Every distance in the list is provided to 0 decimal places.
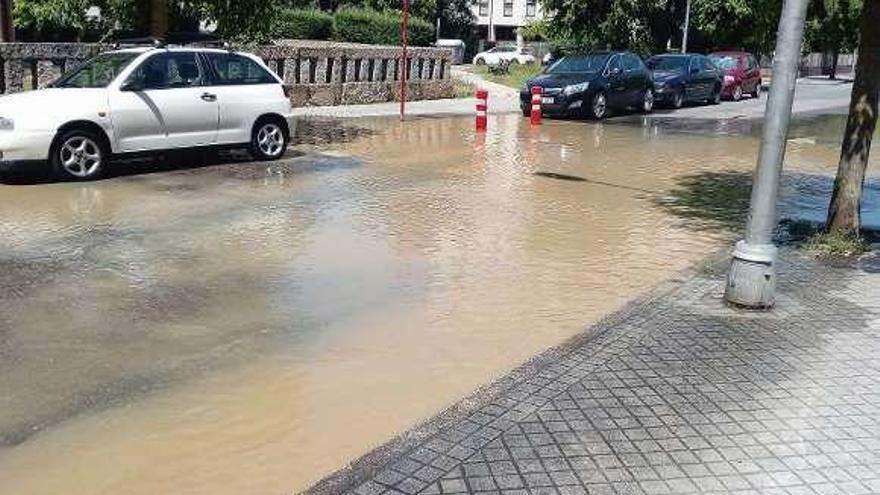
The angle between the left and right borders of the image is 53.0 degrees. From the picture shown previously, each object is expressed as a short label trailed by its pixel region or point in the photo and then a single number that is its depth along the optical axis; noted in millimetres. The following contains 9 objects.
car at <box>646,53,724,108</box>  26766
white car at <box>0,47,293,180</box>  10797
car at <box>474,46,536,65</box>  58406
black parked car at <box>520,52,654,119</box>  21828
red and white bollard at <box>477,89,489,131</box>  18480
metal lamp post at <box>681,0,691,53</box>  37706
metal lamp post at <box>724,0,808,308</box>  6480
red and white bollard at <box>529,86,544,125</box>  20406
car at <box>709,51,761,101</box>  30938
